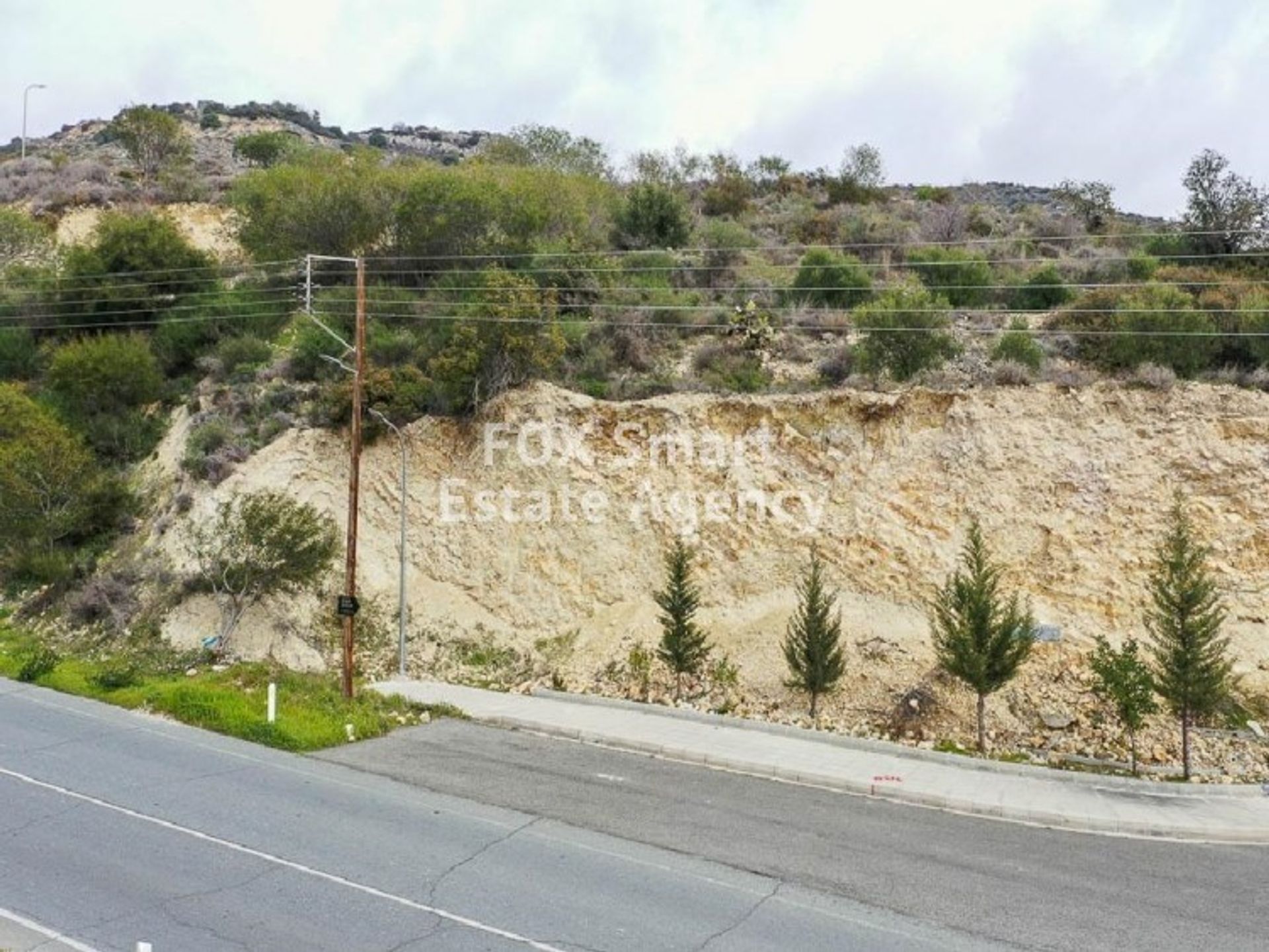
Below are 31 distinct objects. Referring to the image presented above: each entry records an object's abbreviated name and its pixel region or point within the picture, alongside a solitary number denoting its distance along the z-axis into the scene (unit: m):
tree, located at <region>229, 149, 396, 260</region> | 34.88
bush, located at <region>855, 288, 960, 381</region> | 24.22
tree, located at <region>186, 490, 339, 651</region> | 22.41
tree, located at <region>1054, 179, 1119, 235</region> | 44.12
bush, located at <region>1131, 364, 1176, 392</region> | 21.14
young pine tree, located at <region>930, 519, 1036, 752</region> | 16.92
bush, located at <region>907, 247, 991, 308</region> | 31.26
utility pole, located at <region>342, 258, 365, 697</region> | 18.95
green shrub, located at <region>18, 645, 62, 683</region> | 21.05
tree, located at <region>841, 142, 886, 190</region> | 59.47
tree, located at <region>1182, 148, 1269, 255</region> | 27.84
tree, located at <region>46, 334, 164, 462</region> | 31.38
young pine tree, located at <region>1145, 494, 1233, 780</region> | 15.49
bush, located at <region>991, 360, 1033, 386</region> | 22.22
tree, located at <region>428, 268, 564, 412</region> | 25.36
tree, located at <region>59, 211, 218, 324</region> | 36.84
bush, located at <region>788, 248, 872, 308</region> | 31.42
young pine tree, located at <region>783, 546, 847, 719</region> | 18.48
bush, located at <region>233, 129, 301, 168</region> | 61.44
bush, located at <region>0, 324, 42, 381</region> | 37.31
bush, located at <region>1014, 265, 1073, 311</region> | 29.75
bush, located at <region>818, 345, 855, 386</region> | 25.65
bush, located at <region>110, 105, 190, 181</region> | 59.69
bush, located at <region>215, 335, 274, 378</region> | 32.56
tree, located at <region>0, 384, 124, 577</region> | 26.30
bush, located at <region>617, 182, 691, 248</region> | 38.34
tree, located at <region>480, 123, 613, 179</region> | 50.41
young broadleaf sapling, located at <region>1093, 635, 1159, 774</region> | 15.84
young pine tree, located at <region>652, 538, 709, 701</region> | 20.00
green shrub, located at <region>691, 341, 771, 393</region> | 25.70
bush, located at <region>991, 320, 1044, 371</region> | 23.50
